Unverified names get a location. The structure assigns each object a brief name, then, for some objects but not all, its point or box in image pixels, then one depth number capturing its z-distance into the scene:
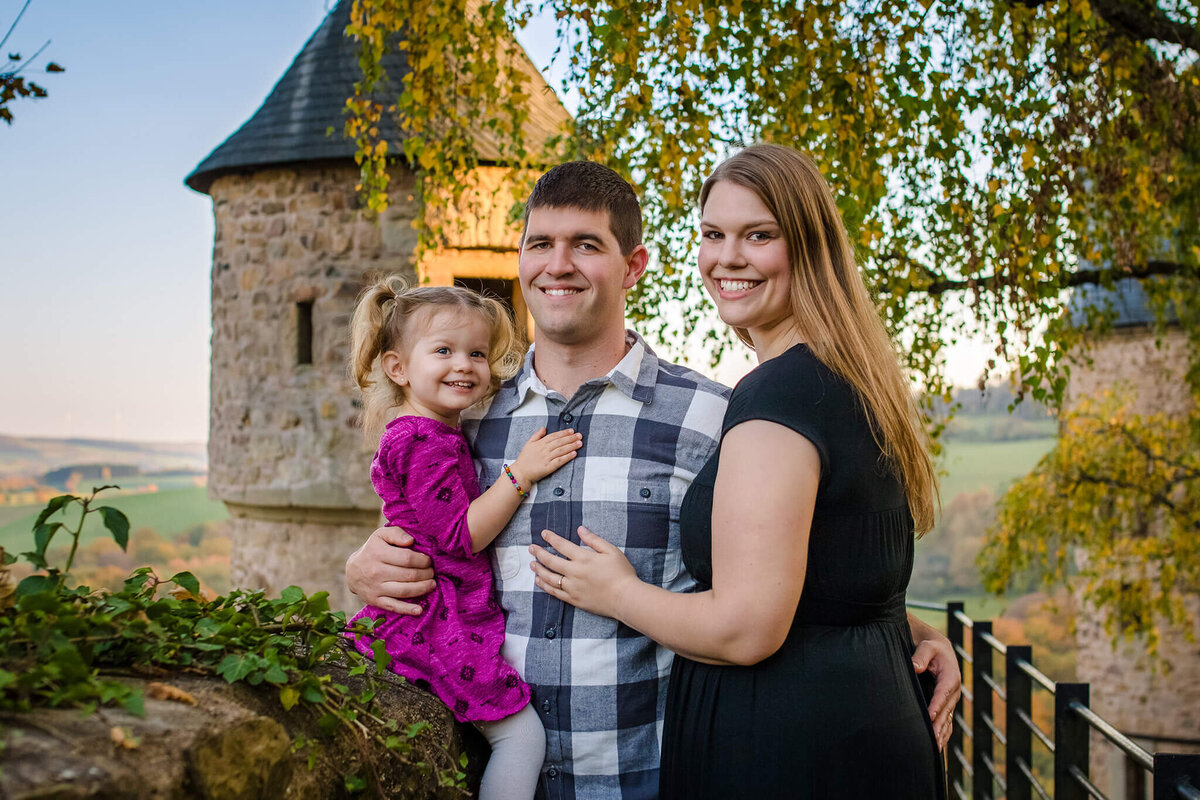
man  2.01
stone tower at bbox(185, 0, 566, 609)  7.88
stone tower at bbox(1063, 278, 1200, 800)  12.62
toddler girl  1.97
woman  1.65
